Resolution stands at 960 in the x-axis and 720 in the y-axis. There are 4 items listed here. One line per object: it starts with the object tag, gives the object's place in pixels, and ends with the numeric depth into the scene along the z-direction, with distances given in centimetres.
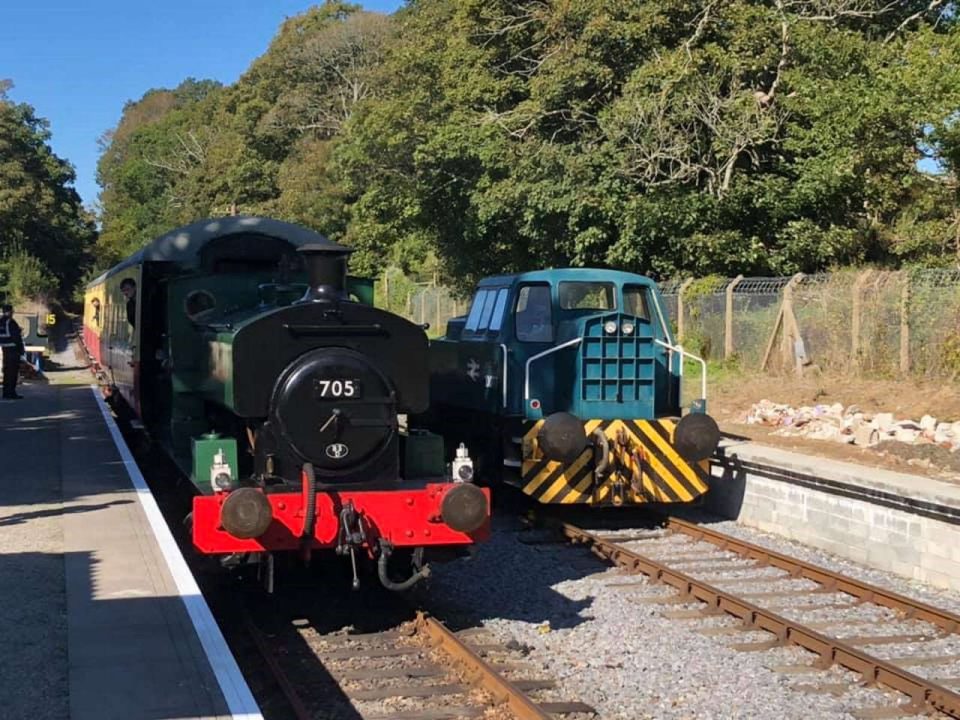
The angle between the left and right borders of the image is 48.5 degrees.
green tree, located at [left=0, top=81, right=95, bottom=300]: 5272
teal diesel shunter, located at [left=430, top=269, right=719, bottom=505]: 1076
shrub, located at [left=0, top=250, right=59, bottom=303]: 5056
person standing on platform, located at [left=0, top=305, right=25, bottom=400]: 1945
